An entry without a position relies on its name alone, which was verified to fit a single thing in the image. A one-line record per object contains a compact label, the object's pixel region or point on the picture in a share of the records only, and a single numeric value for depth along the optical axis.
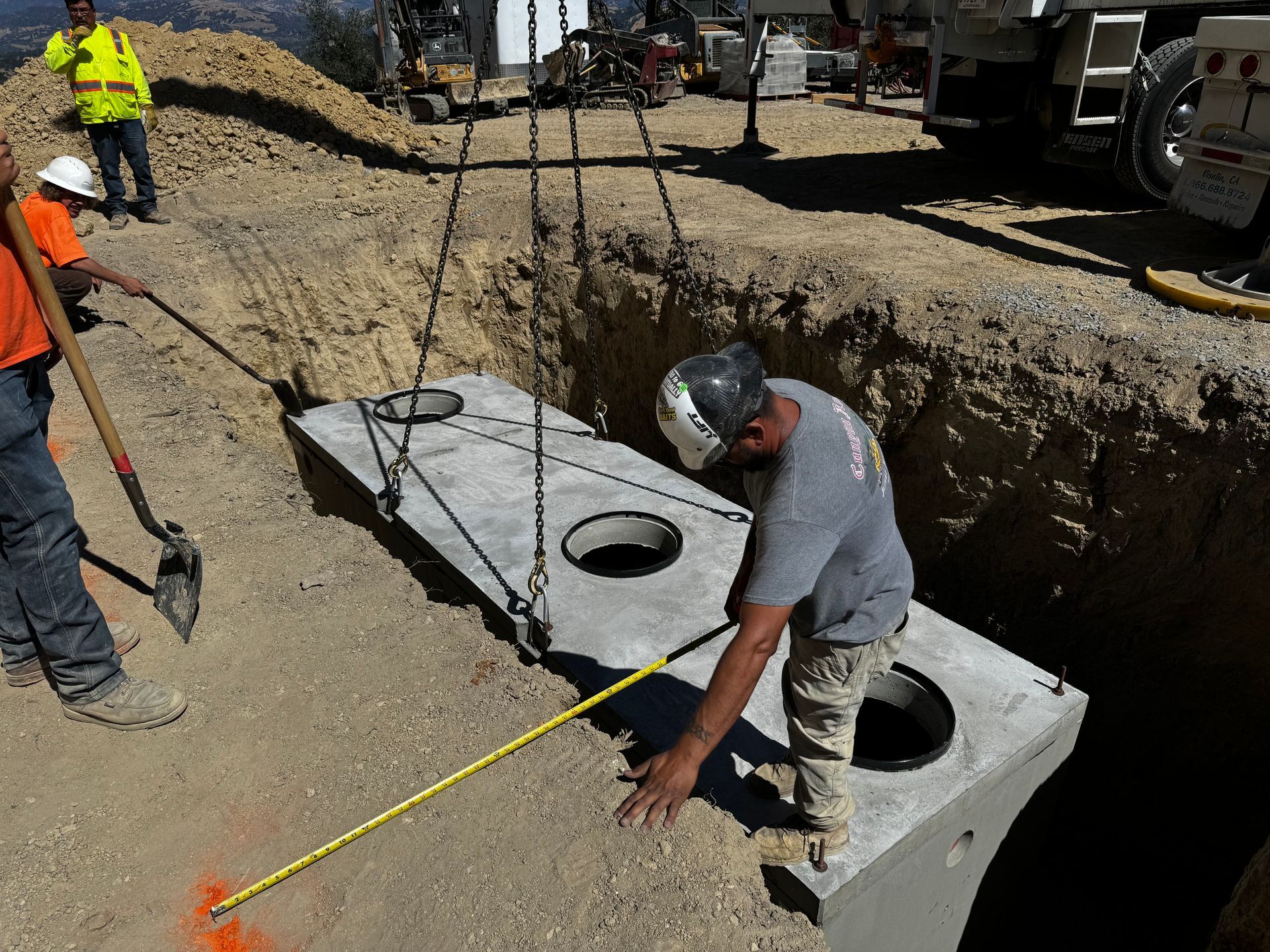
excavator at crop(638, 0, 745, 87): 15.59
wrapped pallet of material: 14.24
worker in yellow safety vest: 8.19
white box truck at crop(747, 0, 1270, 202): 6.86
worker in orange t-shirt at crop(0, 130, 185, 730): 2.91
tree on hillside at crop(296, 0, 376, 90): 32.34
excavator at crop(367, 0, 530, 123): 14.76
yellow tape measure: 2.51
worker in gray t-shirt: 2.23
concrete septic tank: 3.40
